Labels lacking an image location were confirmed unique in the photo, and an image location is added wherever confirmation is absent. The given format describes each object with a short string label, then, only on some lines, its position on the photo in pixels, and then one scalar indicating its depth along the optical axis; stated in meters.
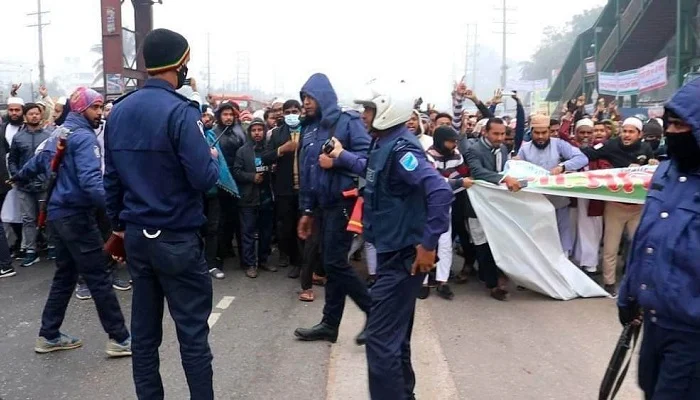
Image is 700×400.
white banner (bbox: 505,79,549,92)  40.77
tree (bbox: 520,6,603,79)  73.75
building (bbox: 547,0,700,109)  18.03
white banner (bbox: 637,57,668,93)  17.80
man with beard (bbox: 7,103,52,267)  7.96
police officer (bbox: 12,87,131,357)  4.72
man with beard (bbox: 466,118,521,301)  6.54
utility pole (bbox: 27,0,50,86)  47.72
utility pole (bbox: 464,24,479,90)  77.81
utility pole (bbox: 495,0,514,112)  57.59
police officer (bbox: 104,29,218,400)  3.33
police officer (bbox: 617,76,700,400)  2.47
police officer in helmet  3.54
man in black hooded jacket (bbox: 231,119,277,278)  7.67
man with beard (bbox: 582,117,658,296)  6.70
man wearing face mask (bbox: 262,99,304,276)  7.61
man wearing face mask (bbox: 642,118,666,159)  7.38
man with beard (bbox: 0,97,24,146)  8.39
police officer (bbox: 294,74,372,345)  5.04
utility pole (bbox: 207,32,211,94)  71.16
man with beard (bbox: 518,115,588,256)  6.89
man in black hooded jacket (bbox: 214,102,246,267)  7.86
